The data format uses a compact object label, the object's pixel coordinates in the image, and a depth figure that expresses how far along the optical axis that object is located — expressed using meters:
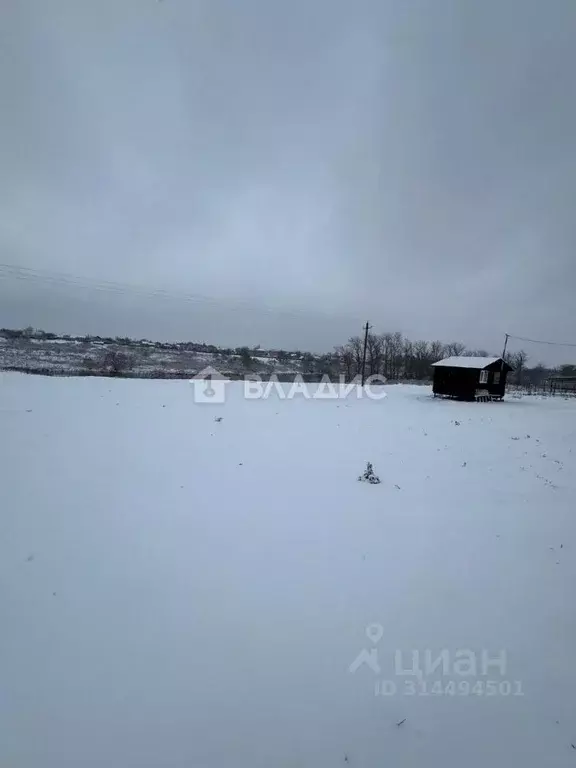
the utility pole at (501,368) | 26.65
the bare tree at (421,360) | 58.75
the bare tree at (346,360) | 52.30
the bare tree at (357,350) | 56.69
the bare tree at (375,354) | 60.79
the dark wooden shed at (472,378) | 25.91
